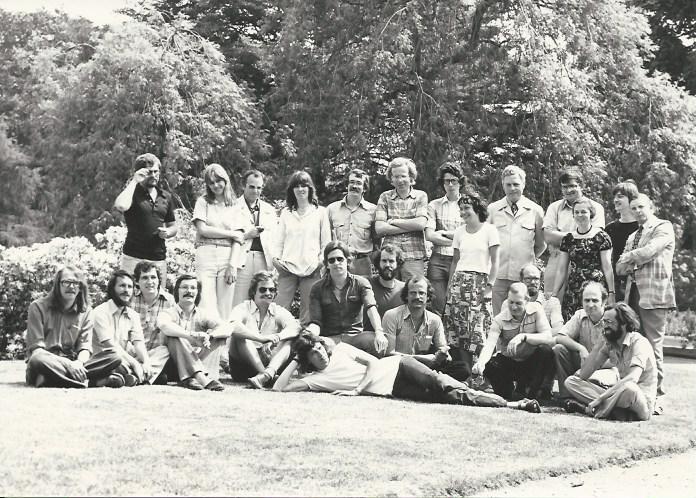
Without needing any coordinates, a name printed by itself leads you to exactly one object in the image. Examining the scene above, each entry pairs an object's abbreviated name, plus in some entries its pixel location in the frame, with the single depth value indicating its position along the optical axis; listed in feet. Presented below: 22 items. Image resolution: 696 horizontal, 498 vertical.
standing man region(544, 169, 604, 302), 29.04
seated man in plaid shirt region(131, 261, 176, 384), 26.94
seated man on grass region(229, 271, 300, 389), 27.76
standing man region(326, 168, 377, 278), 30.71
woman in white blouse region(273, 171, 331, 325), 29.81
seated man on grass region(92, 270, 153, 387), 25.82
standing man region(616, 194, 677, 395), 27.94
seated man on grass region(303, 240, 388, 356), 27.91
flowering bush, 35.63
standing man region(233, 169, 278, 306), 30.55
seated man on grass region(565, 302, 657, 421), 24.52
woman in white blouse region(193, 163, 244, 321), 29.68
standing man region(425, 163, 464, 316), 30.25
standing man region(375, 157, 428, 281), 30.01
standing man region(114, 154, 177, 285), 28.78
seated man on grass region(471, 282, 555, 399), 26.96
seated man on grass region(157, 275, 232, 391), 26.40
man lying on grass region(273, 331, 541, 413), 25.50
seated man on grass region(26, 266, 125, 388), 24.81
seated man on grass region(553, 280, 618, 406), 26.40
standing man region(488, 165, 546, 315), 30.07
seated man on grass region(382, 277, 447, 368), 27.07
